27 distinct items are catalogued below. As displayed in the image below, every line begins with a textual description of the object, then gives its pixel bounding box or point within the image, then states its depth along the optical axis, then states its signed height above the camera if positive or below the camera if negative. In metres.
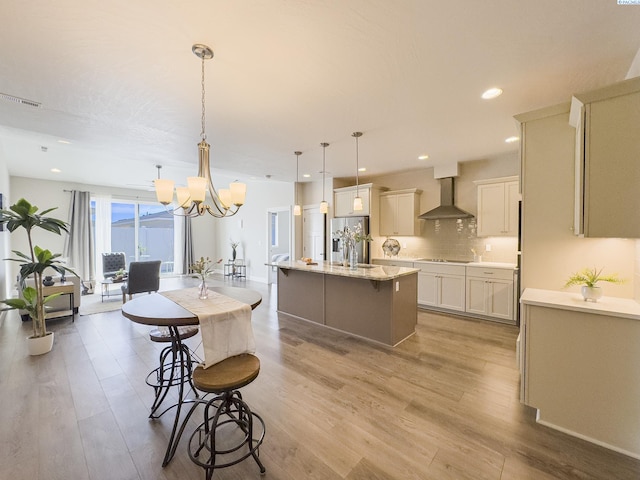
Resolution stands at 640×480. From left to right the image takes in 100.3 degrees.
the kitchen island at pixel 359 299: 3.45 -0.88
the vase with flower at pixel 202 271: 2.39 -0.31
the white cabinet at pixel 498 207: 4.32 +0.53
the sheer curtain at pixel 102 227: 7.61 +0.28
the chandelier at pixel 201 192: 2.12 +0.40
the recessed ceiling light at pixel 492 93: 2.45 +1.37
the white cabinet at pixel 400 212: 5.43 +0.55
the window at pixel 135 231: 7.70 +0.20
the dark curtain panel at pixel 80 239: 7.12 -0.06
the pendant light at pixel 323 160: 3.96 +1.39
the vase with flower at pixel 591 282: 2.00 -0.33
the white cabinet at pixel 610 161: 1.74 +0.53
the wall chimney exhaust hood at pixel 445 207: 4.88 +0.59
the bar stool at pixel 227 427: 1.56 -1.18
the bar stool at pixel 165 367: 2.10 -1.04
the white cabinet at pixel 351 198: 5.67 +0.88
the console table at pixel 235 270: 8.48 -1.07
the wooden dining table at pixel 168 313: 1.76 -0.53
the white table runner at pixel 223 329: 1.76 -0.63
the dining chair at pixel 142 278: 5.30 -0.84
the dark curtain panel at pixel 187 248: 8.99 -0.36
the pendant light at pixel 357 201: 3.56 +0.56
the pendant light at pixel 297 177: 4.47 +1.40
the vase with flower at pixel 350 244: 4.05 -0.09
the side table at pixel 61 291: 4.41 -0.91
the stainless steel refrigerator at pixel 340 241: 5.73 -0.02
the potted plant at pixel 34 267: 3.12 -0.38
